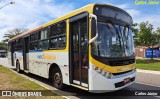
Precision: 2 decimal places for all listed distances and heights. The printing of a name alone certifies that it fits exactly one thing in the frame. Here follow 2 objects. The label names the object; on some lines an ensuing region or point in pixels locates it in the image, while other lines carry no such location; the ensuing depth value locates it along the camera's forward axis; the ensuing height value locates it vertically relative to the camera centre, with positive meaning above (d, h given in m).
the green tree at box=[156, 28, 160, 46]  21.13 +2.17
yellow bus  4.09 -0.01
